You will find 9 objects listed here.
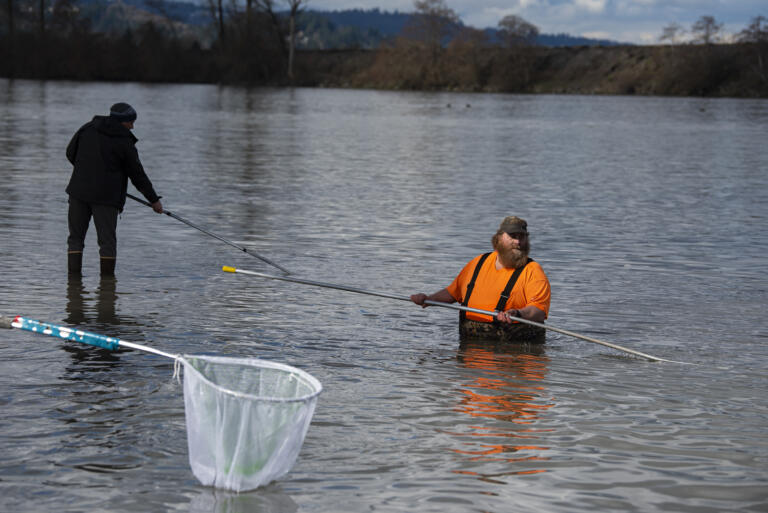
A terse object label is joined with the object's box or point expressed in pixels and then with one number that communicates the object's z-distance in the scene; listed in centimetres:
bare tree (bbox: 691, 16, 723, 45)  10494
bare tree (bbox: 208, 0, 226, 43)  10725
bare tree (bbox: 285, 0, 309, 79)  10562
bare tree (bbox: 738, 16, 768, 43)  10112
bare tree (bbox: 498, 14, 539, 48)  11188
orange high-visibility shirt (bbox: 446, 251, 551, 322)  762
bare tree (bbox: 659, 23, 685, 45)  10806
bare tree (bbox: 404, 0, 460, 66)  10894
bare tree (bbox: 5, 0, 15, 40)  10149
